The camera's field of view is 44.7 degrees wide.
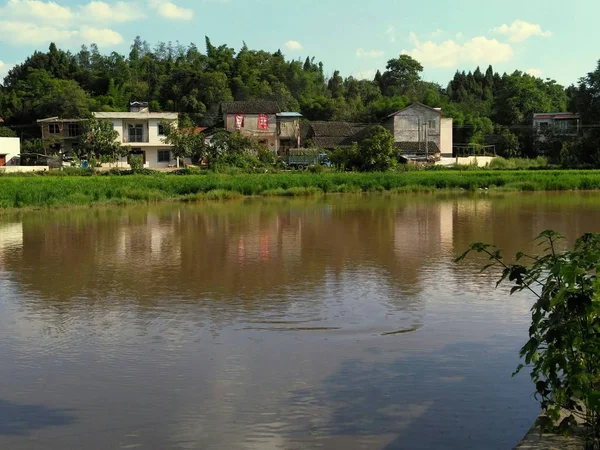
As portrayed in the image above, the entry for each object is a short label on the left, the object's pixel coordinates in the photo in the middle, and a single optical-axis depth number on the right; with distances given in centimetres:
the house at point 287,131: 5453
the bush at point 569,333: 381
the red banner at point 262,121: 5352
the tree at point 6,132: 5420
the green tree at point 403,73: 8388
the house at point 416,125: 5500
